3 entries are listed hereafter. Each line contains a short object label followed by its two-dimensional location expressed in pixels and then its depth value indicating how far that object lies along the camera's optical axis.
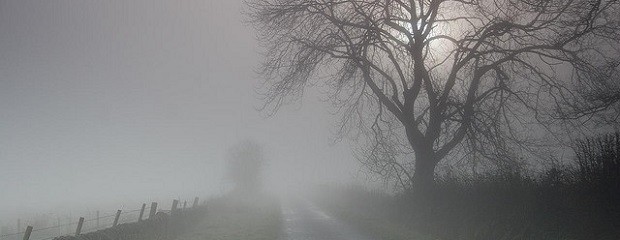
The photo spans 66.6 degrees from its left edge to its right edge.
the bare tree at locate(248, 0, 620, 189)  18.05
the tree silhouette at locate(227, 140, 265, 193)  75.62
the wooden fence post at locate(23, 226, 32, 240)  11.96
